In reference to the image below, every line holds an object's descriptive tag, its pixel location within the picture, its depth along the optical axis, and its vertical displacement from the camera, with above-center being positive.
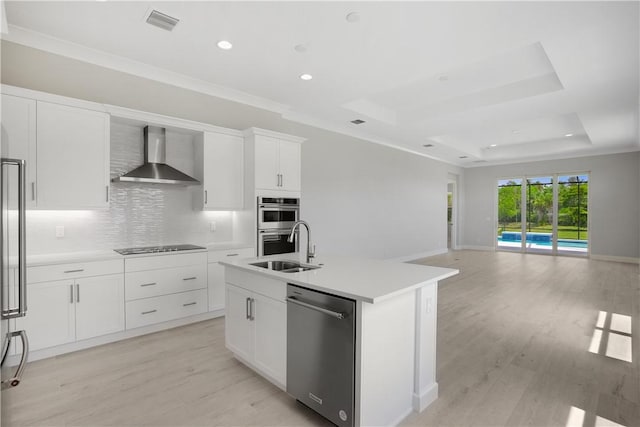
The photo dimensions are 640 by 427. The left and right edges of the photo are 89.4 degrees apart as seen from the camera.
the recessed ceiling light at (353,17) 2.68 +1.63
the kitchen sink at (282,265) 2.56 -0.46
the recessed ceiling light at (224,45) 3.14 +1.62
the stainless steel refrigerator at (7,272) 1.66 -0.36
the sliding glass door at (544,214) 8.94 -0.08
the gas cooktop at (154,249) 3.34 -0.45
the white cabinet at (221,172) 3.94 +0.47
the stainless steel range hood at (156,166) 3.52 +0.49
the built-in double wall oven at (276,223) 4.18 -0.17
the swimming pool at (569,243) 8.93 -0.91
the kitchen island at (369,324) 1.74 -0.74
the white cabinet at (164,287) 3.22 -0.83
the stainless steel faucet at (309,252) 2.60 -0.35
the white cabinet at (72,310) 2.71 -0.91
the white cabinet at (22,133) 2.69 +0.64
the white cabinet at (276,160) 4.16 +0.67
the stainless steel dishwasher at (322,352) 1.75 -0.83
